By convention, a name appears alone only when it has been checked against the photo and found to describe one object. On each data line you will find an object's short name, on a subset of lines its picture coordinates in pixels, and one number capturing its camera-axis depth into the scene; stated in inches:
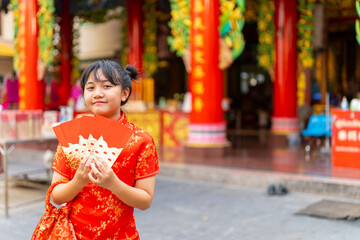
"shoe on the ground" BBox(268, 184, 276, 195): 213.0
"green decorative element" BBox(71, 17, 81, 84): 554.9
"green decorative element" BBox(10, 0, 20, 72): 372.2
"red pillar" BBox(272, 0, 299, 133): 386.9
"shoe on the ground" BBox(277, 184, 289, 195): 212.7
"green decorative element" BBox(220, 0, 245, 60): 288.4
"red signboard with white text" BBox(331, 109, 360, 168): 231.9
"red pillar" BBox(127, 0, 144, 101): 470.9
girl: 63.8
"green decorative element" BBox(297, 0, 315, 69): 397.1
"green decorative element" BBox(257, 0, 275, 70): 414.0
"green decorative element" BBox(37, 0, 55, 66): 361.7
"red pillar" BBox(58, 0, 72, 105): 536.1
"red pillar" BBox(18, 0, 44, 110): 359.6
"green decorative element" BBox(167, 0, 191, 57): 297.3
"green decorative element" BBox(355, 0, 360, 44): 233.6
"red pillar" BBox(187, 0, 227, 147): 286.7
